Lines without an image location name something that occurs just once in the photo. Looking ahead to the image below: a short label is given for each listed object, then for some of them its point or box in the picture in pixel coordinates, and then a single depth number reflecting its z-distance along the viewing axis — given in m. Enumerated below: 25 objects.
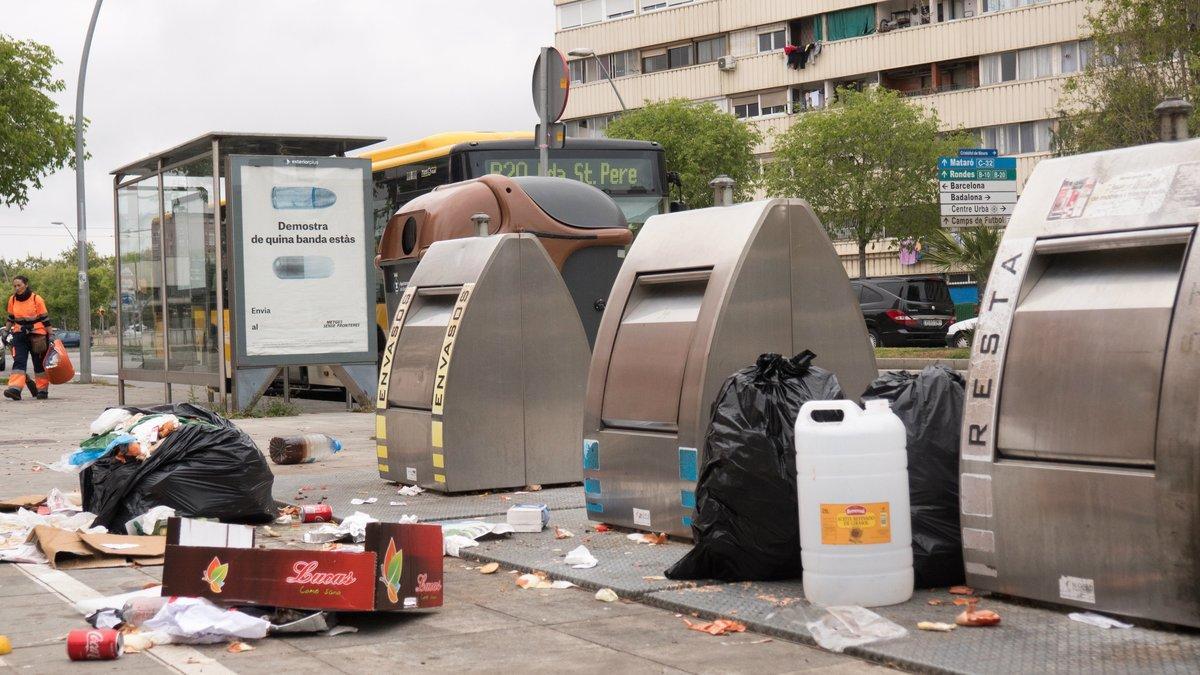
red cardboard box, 4.80
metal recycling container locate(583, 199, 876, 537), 6.16
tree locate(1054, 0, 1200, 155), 25.00
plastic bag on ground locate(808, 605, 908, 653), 4.35
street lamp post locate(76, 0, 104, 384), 24.42
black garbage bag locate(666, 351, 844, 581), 5.29
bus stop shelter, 15.64
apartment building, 44.78
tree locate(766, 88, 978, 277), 39.47
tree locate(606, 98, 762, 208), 43.66
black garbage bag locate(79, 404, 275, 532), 7.21
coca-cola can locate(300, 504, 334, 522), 7.56
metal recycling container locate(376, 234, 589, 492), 8.20
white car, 25.12
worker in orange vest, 19.58
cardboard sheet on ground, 6.31
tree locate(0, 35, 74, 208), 27.19
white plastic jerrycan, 4.77
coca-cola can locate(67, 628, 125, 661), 4.42
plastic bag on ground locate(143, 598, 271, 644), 4.68
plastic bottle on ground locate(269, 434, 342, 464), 10.57
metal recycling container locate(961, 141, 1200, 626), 4.16
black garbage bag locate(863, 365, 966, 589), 5.07
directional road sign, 18.84
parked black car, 28.83
